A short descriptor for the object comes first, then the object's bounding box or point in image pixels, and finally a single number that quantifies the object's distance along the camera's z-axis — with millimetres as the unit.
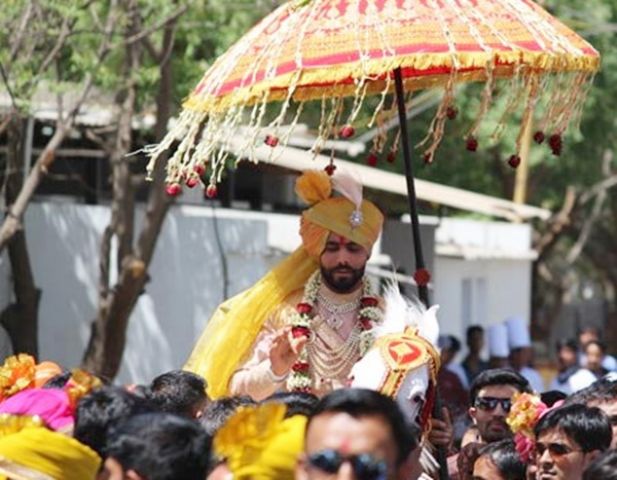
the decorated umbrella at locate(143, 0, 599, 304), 13615
